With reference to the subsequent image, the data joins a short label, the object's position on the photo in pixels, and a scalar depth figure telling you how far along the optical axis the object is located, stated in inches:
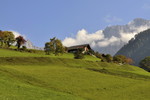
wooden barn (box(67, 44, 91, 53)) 6504.4
